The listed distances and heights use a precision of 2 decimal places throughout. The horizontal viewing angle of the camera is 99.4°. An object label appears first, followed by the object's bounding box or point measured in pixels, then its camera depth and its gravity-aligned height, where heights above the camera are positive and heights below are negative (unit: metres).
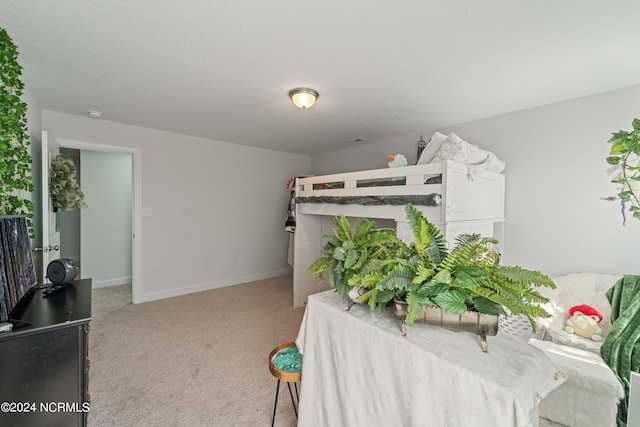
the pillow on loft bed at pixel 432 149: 2.22 +0.53
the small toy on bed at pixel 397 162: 2.38 +0.43
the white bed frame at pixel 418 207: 2.00 +0.06
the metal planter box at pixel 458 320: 0.95 -0.40
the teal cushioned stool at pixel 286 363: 1.38 -0.82
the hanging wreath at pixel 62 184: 2.39 +0.21
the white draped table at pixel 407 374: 0.81 -0.56
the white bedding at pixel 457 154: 2.09 +0.47
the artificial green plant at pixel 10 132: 1.30 +0.40
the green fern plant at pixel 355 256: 1.14 -0.21
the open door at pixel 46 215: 2.06 -0.06
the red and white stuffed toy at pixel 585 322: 1.91 -0.78
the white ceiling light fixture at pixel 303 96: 2.22 +0.94
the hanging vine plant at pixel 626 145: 1.12 +0.29
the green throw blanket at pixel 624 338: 1.54 -0.75
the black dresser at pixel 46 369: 1.06 -0.68
